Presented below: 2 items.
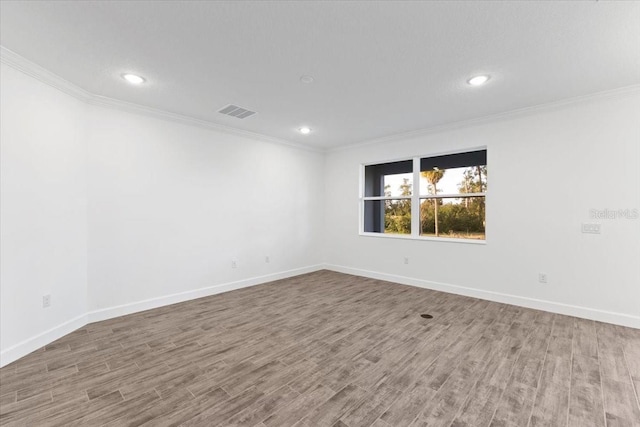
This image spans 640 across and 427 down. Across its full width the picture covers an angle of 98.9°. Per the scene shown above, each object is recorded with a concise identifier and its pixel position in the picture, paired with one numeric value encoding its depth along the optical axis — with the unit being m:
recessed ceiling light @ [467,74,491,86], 2.87
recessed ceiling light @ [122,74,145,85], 2.84
